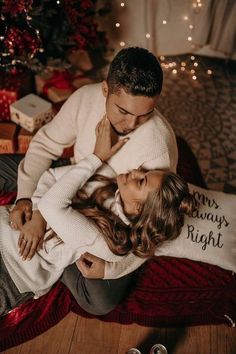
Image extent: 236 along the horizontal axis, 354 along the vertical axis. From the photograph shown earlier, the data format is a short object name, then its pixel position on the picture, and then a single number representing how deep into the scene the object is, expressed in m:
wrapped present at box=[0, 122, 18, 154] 2.15
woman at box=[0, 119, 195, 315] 1.38
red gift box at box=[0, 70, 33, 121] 2.26
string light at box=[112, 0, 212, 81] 3.25
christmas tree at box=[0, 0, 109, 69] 2.04
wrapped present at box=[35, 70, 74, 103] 2.40
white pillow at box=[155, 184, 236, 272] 1.66
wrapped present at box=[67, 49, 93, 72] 3.15
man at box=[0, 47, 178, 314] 1.35
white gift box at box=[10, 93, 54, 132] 2.16
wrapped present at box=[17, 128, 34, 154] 2.18
